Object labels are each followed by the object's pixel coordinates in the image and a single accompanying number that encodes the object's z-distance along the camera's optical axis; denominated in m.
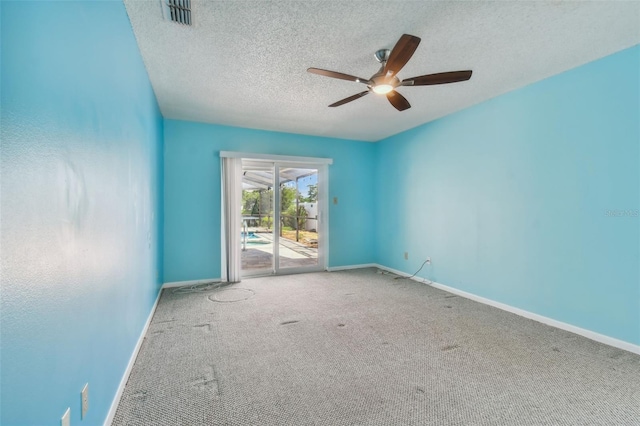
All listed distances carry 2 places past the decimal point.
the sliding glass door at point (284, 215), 5.09
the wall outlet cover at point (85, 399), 1.22
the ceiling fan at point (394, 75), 1.98
